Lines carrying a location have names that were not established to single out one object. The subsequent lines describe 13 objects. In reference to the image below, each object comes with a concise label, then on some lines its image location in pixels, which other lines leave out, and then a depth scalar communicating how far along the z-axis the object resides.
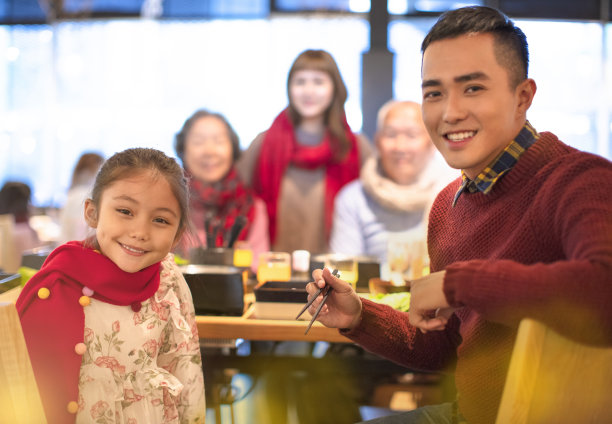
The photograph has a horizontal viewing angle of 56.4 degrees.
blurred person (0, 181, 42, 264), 3.39
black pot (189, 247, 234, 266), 1.86
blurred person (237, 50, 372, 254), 3.19
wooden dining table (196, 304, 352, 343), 1.48
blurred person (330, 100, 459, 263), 2.92
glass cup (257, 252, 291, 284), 1.84
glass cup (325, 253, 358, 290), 1.78
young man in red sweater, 0.80
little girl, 1.08
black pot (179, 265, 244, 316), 1.55
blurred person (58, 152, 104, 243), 3.13
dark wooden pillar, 4.79
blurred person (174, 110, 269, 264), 2.97
